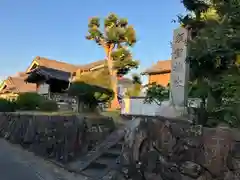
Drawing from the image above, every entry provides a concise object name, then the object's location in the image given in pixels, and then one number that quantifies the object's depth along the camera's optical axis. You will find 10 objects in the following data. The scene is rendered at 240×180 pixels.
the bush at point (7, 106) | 13.44
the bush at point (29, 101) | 13.09
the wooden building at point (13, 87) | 26.45
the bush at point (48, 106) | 12.10
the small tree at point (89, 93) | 8.70
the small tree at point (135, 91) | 13.07
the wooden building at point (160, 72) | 17.99
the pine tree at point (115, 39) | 17.39
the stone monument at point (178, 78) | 4.51
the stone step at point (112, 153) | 5.09
